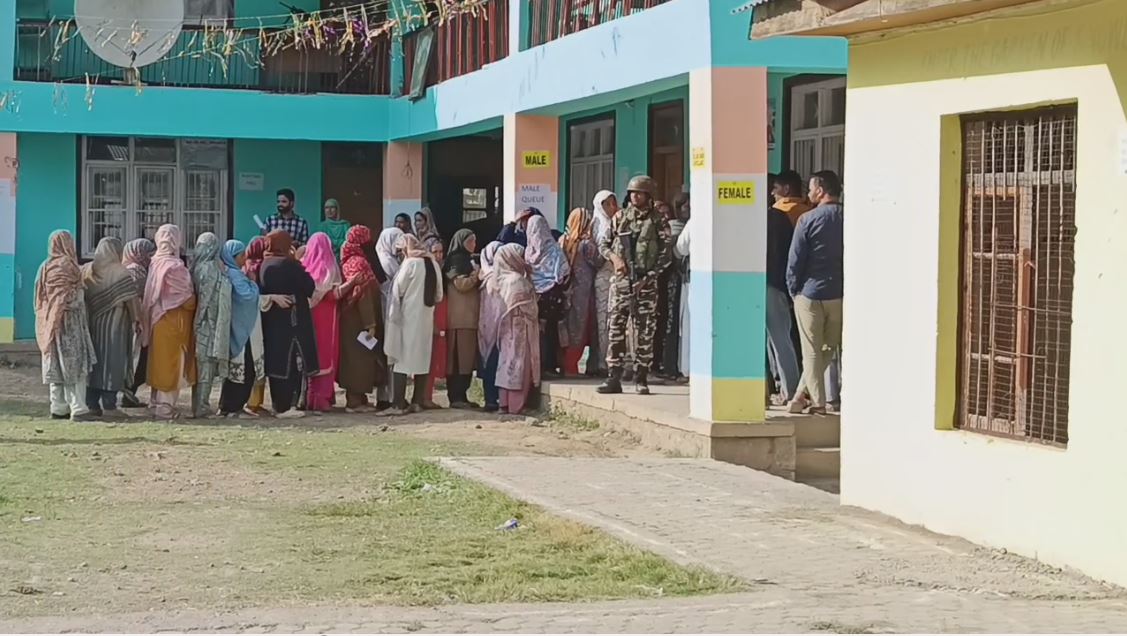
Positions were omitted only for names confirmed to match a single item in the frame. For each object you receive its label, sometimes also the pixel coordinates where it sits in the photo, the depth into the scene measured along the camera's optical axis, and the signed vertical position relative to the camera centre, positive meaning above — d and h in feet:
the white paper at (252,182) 75.46 +4.69
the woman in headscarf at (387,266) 48.91 +0.61
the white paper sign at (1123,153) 23.36 +1.97
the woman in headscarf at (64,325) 44.57 -1.11
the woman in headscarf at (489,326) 48.21 -1.11
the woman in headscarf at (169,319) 45.78 -0.95
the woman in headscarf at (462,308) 48.83 -0.60
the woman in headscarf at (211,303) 45.93 -0.49
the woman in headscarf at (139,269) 47.11 +0.43
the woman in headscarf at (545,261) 48.55 +0.80
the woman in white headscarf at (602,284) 49.62 +0.14
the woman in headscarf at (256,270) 47.37 +0.44
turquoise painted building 38.17 +5.71
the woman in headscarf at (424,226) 54.24 +2.06
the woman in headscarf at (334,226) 62.90 +2.27
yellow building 24.09 +0.40
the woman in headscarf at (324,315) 47.73 -0.83
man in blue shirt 38.42 +0.30
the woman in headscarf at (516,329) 47.52 -1.18
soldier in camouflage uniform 43.04 +0.80
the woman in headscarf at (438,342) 49.03 -1.61
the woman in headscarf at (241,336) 46.24 -1.41
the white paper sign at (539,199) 53.47 +2.87
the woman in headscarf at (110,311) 45.83 -0.74
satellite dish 65.46 +10.11
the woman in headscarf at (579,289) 50.01 -0.01
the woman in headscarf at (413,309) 47.78 -0.63
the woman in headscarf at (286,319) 46.65 -0.93
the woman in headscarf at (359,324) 48.08 -1.08
